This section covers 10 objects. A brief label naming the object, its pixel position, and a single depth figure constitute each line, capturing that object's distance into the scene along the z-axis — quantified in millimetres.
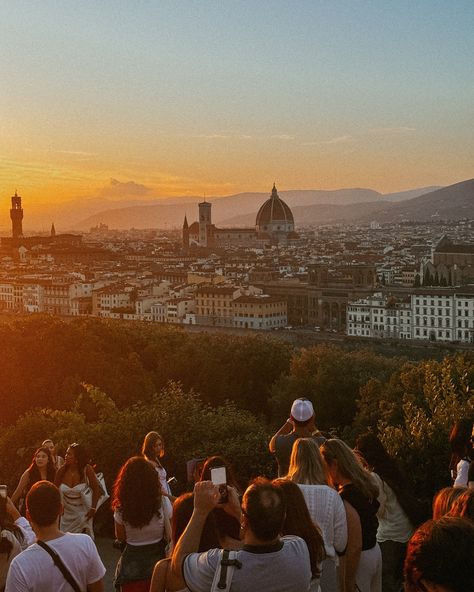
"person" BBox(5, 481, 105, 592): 3252
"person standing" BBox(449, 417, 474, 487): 4807
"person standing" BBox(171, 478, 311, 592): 2980
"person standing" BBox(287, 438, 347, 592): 3812
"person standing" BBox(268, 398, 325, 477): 4836
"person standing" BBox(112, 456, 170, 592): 3793
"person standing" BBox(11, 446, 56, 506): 5219
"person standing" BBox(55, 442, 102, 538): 5133
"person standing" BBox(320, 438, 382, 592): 3939
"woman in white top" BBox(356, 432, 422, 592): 4328
